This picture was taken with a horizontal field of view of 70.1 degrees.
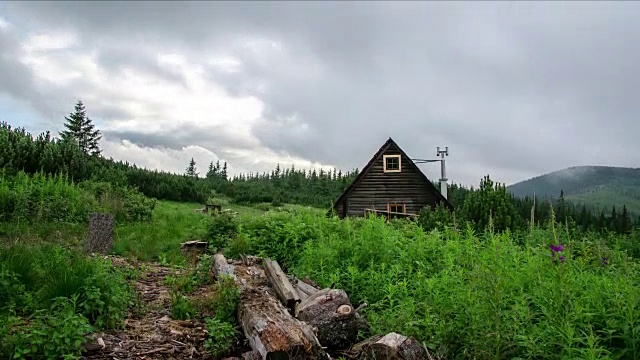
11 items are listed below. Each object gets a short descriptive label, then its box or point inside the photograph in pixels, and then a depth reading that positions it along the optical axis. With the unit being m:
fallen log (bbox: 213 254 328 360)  4.18
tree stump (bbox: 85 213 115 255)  9.05
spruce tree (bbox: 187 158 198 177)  81.16
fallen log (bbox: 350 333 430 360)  4.02
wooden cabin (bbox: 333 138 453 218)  25.94
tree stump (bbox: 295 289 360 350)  4.93
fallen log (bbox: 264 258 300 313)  5.55
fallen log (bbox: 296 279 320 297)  6.18
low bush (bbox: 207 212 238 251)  10.40
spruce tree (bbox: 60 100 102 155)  52.59
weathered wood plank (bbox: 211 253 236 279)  6.62
